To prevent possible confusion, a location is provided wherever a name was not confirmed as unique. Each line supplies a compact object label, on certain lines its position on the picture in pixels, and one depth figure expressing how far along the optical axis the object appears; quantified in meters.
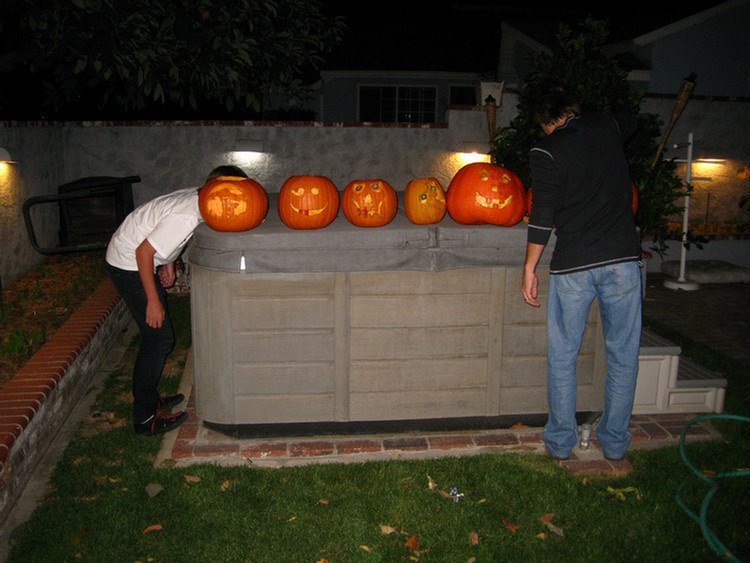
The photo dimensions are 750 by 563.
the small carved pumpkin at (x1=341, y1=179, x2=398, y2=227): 3.78
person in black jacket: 3.24
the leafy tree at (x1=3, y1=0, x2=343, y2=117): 4.30
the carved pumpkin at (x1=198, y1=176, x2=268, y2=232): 3.58
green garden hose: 2.82
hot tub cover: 3.54
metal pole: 8.53
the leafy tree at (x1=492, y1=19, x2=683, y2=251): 4.82
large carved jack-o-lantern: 3.78
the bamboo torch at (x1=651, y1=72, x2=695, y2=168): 4.95
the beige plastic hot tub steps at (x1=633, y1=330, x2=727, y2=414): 4.18
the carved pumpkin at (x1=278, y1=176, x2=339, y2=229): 3.73
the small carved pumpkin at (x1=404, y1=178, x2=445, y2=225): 3.85
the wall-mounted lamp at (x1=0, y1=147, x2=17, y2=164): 5.82
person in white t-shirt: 3.59
